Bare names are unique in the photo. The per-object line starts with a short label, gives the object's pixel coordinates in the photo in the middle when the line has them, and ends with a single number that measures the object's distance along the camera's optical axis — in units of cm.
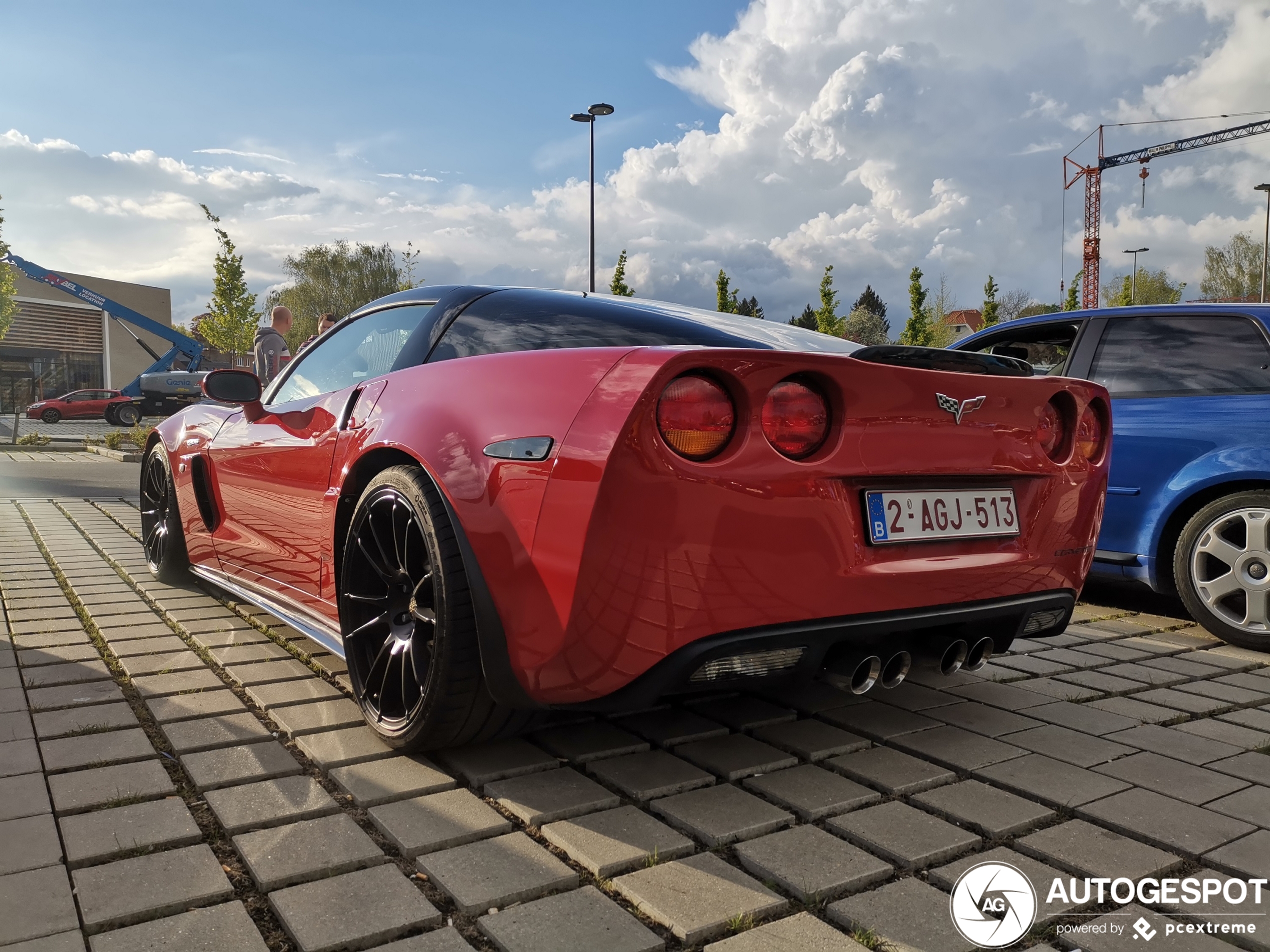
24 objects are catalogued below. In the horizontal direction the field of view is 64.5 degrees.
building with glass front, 4688
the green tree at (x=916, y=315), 3706
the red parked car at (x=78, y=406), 3272
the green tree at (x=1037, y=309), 4966
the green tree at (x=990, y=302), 4134
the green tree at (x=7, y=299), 2614
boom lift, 2994
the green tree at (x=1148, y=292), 5916
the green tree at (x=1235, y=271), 5500
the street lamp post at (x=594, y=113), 2477
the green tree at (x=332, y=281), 5031
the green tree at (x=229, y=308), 3028
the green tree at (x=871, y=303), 9519
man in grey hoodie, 926
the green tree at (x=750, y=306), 8399
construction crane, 6988
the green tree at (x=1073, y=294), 3925
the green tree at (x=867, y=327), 6456
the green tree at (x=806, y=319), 6278
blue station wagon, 411
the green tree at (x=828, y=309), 3522
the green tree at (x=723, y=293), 4031
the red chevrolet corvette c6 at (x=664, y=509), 213
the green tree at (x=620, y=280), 3228
